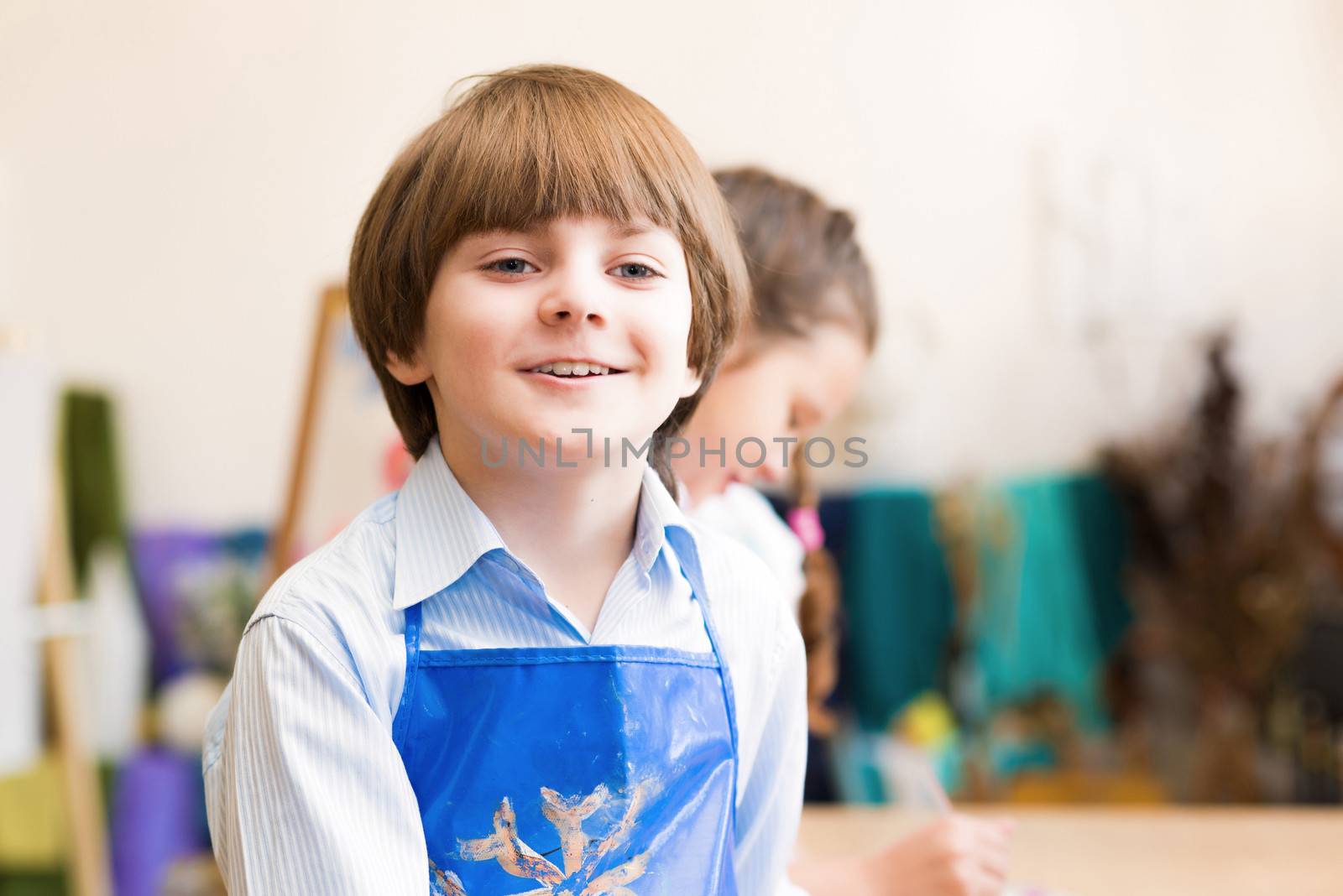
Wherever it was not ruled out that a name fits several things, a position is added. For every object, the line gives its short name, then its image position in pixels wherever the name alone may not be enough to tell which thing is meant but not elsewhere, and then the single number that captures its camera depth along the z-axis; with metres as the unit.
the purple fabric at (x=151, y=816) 2.71
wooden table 1.70
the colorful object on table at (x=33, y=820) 2.48
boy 0.66
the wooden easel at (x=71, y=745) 2.34
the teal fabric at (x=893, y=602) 2.67
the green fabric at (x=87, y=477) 2.89
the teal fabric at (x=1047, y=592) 2.66
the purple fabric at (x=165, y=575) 2.89
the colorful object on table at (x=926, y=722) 2.69
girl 1.15
